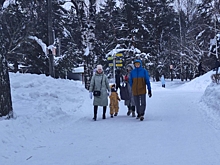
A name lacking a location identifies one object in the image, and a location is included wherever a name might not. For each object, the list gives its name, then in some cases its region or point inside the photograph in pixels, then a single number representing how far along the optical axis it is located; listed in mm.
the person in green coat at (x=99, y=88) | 9047
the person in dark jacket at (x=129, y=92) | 9725
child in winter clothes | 9661
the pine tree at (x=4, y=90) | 6887
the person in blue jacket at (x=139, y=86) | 8477
